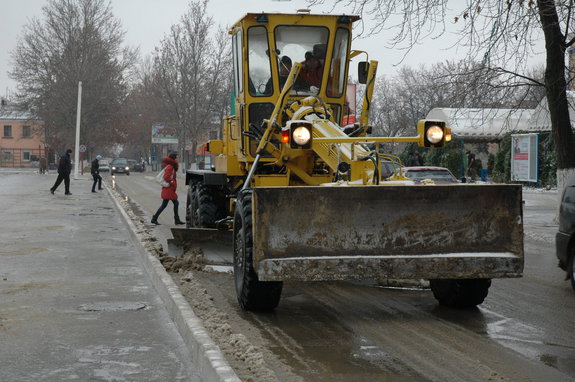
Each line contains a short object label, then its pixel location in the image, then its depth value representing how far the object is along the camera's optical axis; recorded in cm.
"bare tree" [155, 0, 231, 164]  5162
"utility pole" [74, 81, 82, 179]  5250
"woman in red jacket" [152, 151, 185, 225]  1952
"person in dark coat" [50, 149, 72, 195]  3300
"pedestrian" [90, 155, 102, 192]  3731
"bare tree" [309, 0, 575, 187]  1634
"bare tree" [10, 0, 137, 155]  6519
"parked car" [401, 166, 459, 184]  2430
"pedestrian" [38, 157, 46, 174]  7088
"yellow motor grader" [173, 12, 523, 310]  740
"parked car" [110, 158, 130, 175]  7781
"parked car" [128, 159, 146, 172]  9438
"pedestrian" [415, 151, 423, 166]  3377
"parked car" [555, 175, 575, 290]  973
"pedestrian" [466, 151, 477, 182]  3747
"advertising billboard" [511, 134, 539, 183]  3350
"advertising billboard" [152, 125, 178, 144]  7888
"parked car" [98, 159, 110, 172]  8040
